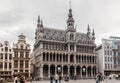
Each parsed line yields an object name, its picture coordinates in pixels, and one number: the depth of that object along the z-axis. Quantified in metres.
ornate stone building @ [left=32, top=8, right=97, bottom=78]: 35.48
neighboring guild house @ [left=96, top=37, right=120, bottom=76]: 39.31
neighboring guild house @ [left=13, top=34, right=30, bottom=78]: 32.15
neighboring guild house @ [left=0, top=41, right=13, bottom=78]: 31.24
